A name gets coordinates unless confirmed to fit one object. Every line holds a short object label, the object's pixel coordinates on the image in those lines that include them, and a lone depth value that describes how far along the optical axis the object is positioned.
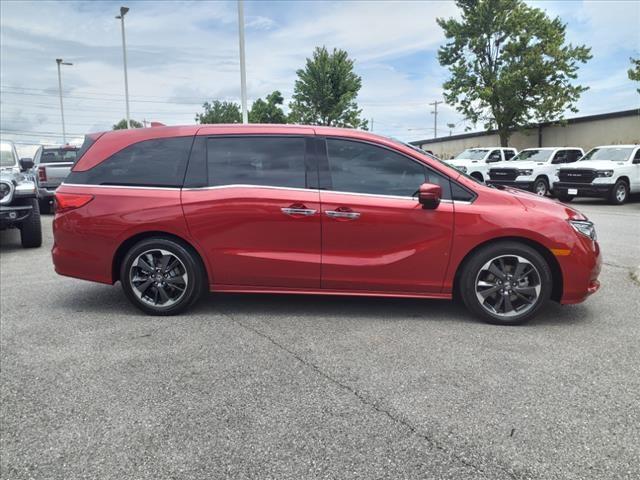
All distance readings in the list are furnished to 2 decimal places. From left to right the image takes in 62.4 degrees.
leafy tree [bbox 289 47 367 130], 25.36
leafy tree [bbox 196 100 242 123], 63.50
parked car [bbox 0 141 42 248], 7.92
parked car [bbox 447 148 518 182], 21.44
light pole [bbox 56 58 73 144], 43.19
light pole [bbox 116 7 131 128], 29.19
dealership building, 25.02
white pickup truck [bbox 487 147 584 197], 19.16
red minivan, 4.43
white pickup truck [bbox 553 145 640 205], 16.78
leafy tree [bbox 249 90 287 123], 36.94
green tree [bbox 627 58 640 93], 19.49
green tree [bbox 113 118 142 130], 77.33
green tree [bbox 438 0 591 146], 26.22
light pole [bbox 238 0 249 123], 16.97
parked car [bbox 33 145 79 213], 13.73
